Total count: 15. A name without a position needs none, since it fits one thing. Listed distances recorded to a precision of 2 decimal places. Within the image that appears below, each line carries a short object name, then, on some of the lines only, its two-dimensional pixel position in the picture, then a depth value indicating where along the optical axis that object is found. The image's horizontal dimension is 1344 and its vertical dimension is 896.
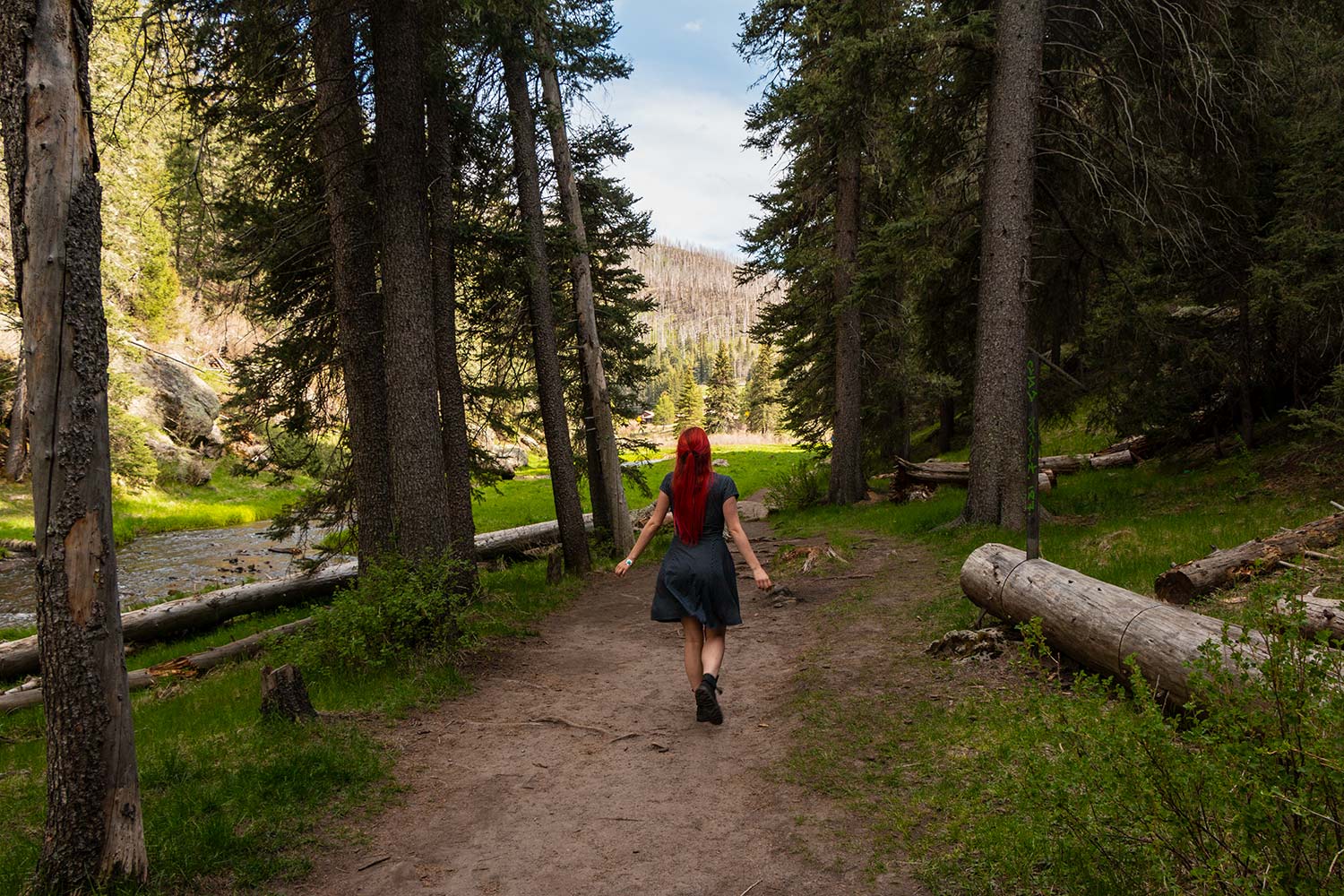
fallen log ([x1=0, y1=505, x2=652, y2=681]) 10.01
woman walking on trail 5.95
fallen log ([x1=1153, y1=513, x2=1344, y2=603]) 6.16
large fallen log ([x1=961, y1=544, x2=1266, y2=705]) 4.49
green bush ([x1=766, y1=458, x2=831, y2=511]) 20.34
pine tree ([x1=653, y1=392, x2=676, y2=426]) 92.12
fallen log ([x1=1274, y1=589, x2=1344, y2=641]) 4.77
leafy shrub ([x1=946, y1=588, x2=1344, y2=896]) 2.30
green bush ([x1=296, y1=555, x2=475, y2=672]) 7.26
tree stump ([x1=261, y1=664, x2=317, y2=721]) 5.66
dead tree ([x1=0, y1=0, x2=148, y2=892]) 3.38
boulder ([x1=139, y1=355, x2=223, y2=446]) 27.88
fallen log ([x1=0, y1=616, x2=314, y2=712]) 8.48
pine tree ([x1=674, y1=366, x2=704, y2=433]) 74.75
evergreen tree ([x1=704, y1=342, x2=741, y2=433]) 77.12
